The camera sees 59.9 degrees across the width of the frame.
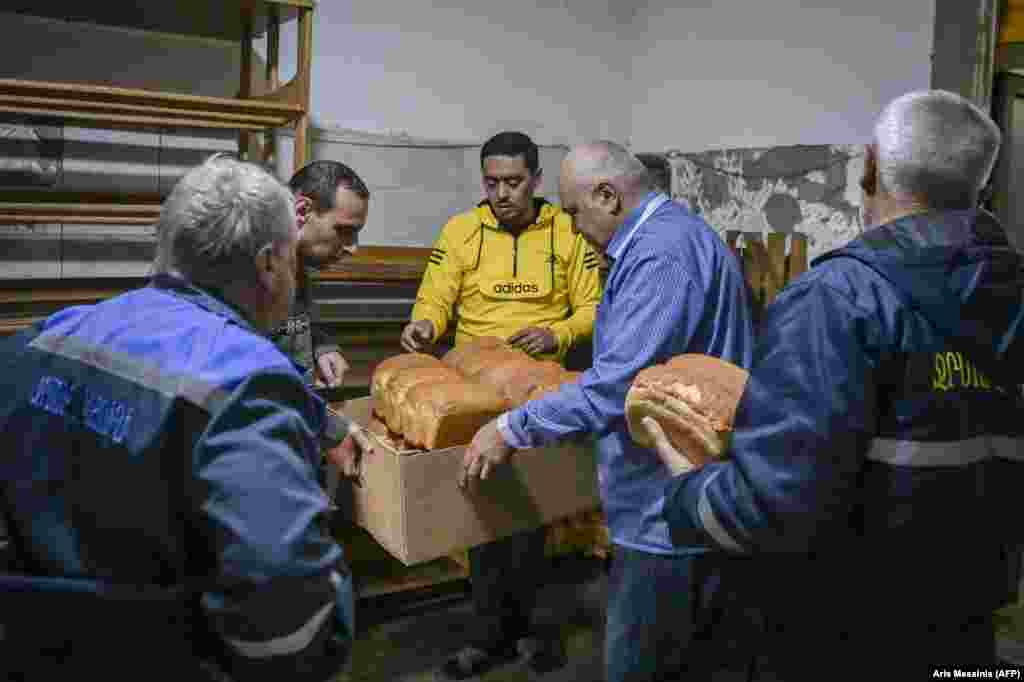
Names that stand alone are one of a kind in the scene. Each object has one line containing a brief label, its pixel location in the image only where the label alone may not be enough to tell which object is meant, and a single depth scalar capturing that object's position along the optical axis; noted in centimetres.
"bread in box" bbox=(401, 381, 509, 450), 217
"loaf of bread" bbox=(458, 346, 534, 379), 261
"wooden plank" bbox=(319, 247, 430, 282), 364
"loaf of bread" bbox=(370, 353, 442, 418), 253
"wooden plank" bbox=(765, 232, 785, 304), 387
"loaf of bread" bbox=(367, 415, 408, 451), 234
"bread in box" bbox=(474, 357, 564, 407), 243
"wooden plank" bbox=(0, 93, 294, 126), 269
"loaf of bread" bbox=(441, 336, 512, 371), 277
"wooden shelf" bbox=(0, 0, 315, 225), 273
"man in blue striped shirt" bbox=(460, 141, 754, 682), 196
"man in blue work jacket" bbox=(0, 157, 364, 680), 108
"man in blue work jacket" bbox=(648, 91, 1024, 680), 121
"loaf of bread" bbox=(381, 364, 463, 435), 239
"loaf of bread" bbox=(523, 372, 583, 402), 239
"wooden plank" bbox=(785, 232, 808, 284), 378
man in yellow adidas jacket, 338
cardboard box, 201
